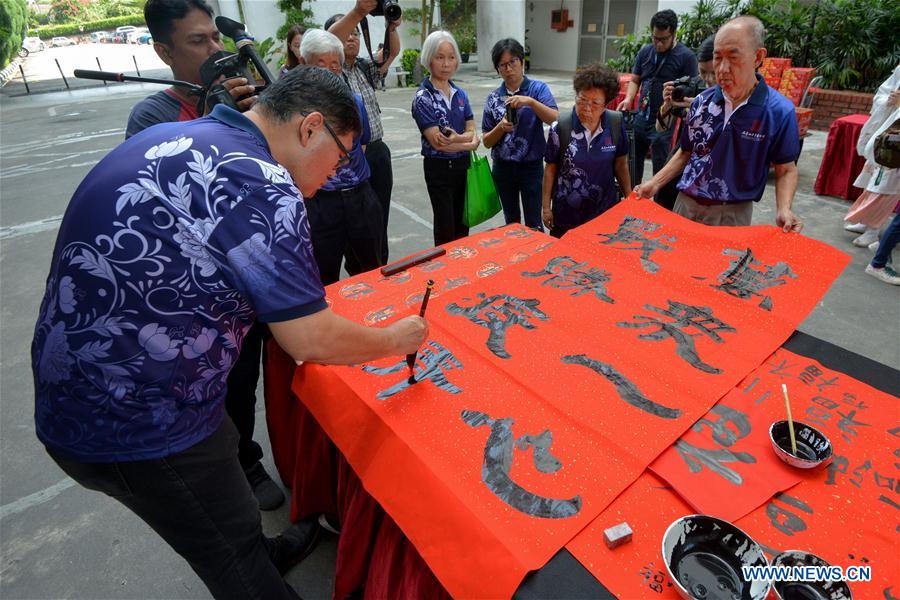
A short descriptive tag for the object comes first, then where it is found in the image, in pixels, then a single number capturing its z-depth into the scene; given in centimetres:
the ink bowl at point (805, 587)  77
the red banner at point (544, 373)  95
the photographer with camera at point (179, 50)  156
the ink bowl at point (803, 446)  99
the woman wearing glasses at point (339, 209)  227
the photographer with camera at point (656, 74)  394
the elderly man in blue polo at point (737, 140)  188
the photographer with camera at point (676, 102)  318
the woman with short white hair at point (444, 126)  272
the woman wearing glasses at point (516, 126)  273
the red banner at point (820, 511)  82
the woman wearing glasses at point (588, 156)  233
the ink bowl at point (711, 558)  80
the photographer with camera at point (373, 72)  249
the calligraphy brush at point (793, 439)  102
